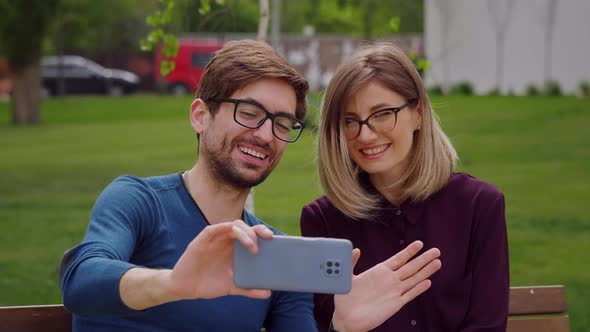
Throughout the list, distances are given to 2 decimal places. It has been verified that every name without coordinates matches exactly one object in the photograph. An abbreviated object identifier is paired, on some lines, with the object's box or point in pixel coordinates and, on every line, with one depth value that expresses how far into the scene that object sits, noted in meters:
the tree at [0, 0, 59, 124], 27.83
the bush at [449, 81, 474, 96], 32.81
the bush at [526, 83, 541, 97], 29.44
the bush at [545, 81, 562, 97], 28.30
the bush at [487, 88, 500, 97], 31.57
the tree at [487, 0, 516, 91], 29.59
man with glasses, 3.17
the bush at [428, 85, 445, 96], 33.38
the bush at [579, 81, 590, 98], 26.70
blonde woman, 3.72
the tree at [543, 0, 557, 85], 27.83
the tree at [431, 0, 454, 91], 32.62
